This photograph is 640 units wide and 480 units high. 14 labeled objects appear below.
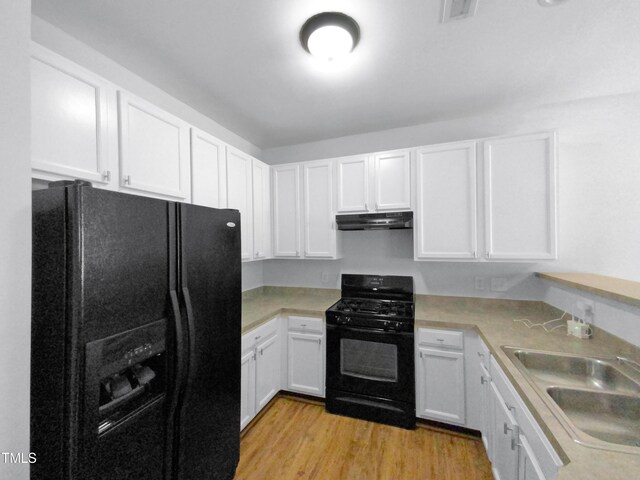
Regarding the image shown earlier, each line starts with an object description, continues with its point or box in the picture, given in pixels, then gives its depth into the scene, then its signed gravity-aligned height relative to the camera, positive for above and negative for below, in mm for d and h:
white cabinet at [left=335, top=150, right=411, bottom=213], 2398 +533
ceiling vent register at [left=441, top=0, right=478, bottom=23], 1252 +1114
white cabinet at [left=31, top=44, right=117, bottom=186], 1078 +541
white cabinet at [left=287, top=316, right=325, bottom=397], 2383 -1070
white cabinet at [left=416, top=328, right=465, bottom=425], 2014 -1074
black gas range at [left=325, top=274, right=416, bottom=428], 2105 -1038
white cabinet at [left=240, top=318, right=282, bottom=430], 1991 -1064
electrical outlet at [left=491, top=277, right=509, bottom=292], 2389 -425
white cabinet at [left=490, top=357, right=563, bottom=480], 949 -863
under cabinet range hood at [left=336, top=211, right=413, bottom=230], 2367 +165
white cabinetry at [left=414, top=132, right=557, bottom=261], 2018 +299
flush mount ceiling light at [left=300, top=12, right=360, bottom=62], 1348 +1086
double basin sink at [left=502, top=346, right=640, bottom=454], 1009 -697
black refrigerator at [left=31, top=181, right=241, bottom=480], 839 -357
